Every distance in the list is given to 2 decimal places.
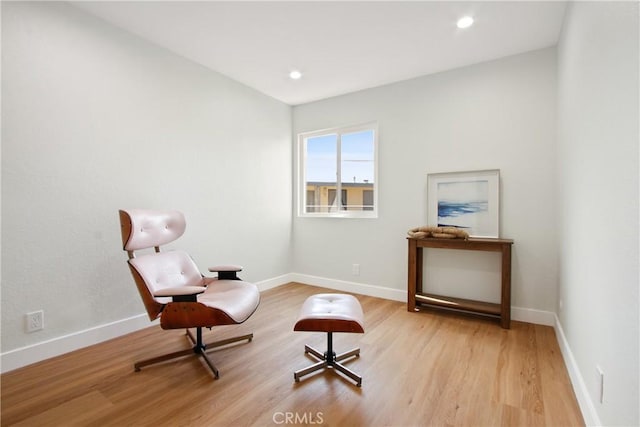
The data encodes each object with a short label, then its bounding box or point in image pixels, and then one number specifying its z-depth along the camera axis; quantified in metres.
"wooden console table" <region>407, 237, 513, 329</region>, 2.59
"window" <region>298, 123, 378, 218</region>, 3.71
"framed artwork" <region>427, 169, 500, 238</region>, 2.87
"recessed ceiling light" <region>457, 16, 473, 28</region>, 2.27
